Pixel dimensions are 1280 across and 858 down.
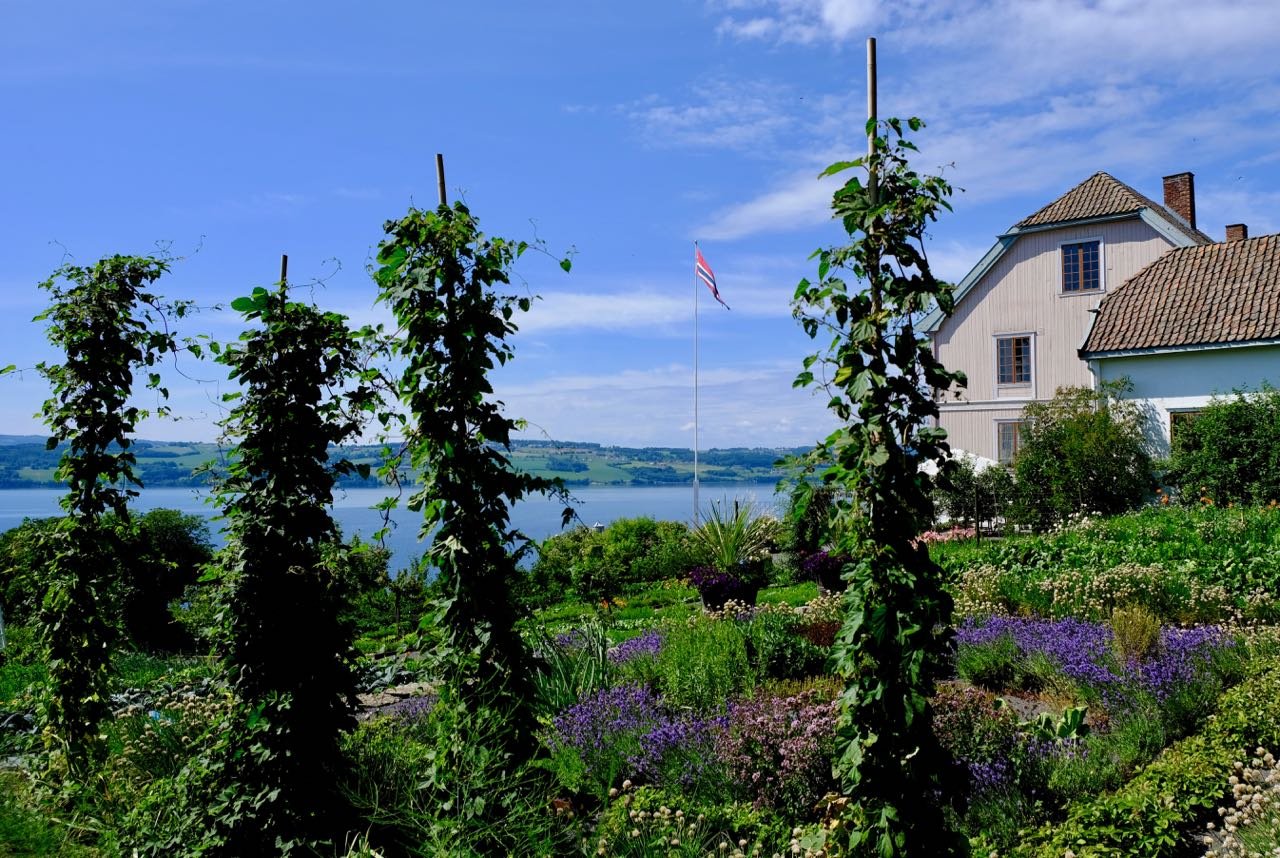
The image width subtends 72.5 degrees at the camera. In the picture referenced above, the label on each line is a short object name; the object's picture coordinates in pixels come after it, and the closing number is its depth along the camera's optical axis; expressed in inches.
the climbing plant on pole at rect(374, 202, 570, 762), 173.3
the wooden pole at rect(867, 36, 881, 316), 145.1
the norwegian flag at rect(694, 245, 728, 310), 847.7
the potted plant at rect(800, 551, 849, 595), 458.0
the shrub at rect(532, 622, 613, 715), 239.0
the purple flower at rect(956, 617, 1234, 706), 226.2
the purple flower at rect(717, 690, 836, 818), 183.0
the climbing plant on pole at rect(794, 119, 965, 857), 137.9
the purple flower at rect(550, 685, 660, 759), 206.4
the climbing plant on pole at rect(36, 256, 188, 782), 230.4
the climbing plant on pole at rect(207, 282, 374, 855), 168.9
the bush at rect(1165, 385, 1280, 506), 652.7
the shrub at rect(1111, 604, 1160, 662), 258.2
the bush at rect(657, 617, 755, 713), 243.1
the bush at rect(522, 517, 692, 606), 576.7
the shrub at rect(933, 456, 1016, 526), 785.6
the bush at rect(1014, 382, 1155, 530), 743.1
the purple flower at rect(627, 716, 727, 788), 188.1
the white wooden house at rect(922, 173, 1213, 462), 861.8
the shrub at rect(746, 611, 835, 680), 265.9
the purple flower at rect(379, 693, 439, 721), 236.8
